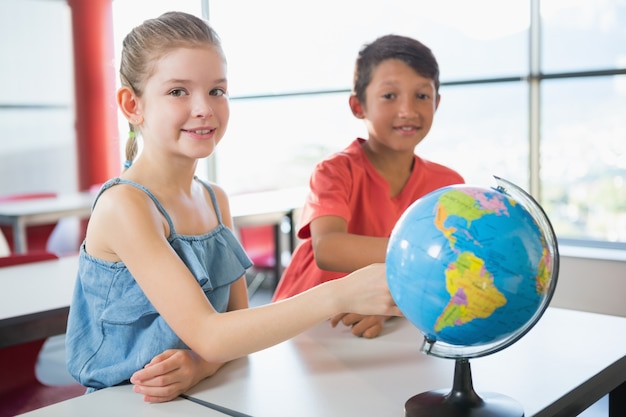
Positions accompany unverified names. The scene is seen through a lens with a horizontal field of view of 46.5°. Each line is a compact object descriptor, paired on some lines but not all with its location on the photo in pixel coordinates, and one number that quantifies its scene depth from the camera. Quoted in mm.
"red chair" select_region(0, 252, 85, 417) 2002
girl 1309
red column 6891
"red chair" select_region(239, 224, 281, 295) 4723
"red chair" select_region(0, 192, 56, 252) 5062
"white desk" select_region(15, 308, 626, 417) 1247
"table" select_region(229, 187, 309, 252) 4458
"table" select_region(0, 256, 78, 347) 1925
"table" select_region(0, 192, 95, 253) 4457
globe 1046
